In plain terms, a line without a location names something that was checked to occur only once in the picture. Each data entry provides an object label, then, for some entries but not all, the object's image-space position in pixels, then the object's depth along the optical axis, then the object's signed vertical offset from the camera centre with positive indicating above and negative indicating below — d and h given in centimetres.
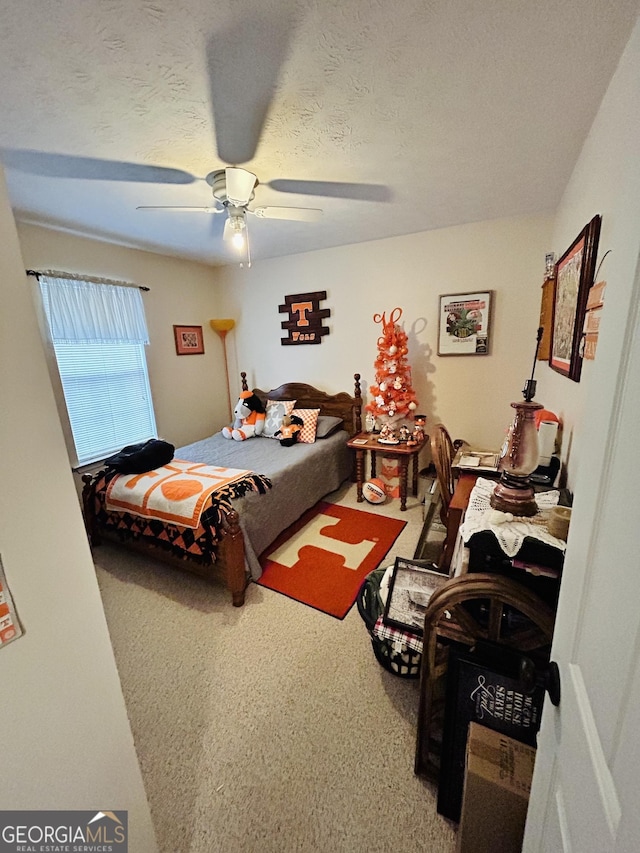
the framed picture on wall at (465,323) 291 +15
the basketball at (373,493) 310 -137
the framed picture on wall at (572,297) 133 +18
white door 41 -46
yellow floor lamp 393 +29
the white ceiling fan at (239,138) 102 +95
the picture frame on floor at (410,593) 140 -111
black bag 242 -77
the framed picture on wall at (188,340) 371 +13
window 273 -6
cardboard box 86 -117
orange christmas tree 304 -32
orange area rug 209 -150
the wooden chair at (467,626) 91 -85
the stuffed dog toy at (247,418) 355 -75
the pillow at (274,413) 354 -70
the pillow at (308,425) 334 -79
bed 200 -110
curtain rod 252 +64
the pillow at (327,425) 338 -82
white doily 95 -57
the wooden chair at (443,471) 162 -67
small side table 297 -95
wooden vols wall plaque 357 +31
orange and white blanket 206 -89
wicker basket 142 -131
